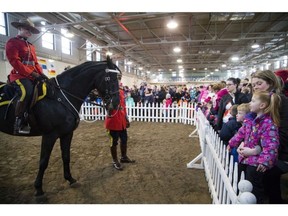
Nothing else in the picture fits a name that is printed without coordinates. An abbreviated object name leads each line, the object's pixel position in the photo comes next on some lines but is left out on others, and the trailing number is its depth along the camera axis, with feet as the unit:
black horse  8.39
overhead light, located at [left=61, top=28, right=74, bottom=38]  24.93
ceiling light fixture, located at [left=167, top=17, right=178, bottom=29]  22.12
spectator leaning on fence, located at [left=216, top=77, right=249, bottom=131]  10.68
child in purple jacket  5.44
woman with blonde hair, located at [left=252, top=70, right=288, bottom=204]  5.63
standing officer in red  10.75
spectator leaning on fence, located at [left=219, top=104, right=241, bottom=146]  8.57
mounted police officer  7.85
